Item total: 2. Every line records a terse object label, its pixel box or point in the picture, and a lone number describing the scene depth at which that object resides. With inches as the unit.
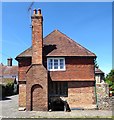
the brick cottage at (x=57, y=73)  446.1
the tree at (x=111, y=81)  838.8
